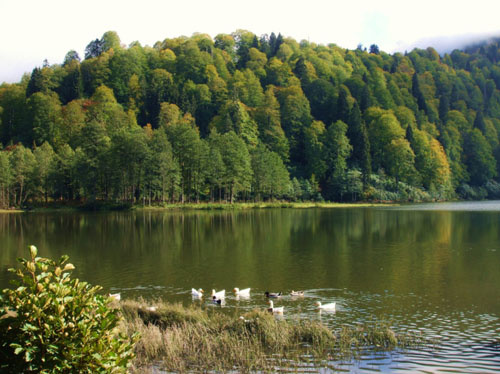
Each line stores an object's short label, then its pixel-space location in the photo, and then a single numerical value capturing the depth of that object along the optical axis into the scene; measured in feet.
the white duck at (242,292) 75.93
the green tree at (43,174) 301.84
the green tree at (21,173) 296.71
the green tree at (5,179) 284.61
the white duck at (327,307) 67.15
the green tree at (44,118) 410.52
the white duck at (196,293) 74.79
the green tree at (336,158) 389.39
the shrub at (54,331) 25.36
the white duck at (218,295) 72.45
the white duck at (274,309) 63.61
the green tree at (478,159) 481.87
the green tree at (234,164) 322.75
